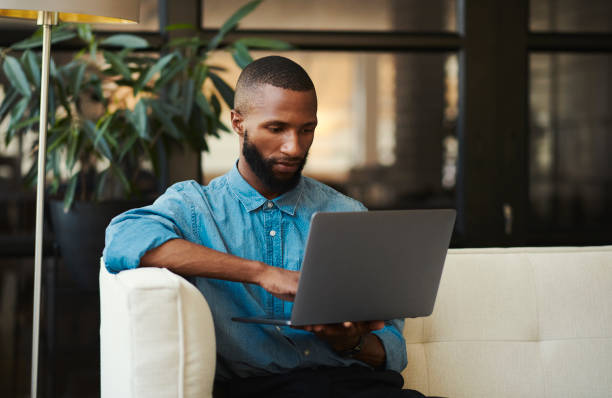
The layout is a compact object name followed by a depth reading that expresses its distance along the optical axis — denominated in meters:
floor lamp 1.94
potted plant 2.42
